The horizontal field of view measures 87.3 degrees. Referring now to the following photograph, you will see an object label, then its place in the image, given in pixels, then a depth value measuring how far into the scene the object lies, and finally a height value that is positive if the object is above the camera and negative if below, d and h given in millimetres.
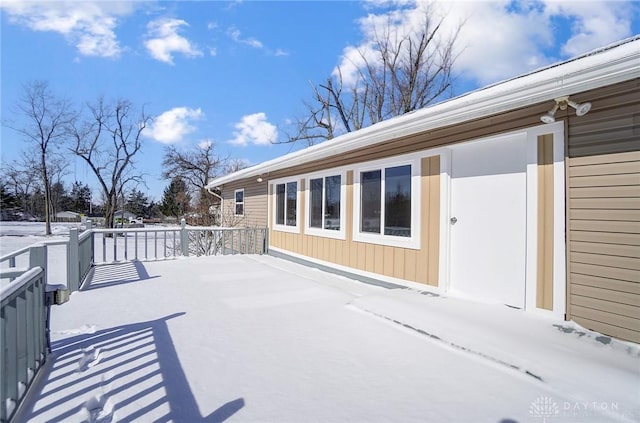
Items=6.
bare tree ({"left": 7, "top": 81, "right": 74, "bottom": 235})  20438 +5587
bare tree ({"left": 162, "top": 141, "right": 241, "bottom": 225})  23922 +3469
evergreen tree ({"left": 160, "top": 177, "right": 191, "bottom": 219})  21938 +1047
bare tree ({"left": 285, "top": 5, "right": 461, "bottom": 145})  14102 +6297
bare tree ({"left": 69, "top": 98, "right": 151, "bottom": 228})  21875 +4689
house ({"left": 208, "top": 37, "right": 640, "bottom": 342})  2586 +215
